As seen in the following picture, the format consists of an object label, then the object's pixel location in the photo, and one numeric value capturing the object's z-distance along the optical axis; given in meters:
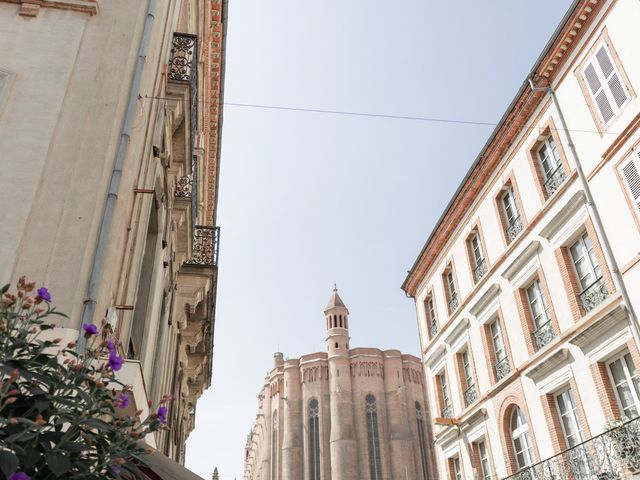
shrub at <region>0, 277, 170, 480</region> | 2.47
